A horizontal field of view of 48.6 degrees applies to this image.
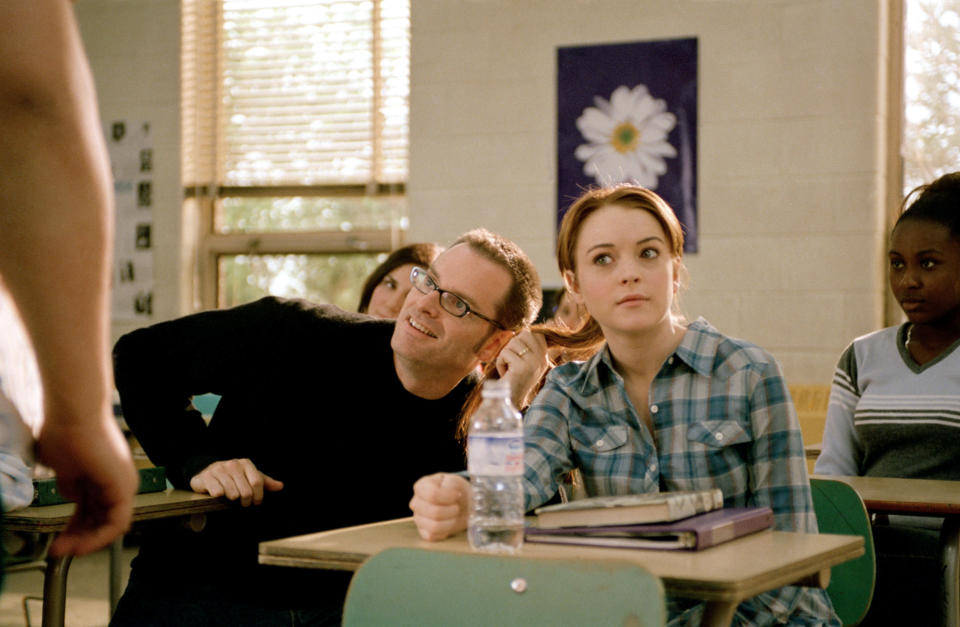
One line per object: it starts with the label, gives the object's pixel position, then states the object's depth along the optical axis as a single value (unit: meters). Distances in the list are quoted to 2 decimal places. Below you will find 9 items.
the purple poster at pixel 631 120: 4.74
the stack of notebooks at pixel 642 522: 1.29
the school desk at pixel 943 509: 1.97
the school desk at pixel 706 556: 1.13
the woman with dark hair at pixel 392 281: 3.22
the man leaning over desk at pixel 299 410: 1.90
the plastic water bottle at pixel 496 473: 1.32
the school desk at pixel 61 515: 1.79
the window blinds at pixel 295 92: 5.32
